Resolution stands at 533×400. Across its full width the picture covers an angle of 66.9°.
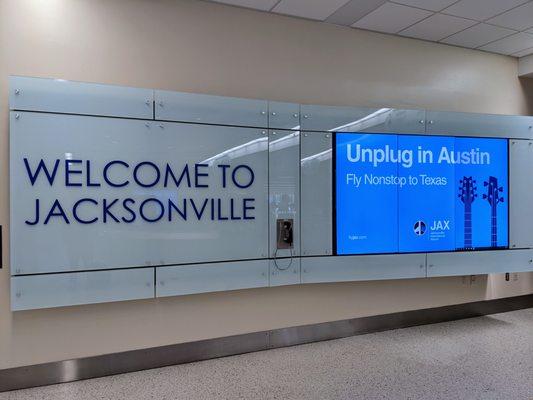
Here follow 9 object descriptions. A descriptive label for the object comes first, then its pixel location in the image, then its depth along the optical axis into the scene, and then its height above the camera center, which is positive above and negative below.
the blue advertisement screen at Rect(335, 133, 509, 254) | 4.31 +0.07
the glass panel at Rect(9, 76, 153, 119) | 3.22 +0.86
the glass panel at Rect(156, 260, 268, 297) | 3.67 -0.73
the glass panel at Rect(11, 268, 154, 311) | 3.24 -0.74
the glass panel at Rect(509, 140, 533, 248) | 4.98 +0.08
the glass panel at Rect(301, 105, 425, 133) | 4.19 +0.87
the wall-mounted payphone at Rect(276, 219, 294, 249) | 4.07 -0.34
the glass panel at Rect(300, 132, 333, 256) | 4.16 +0.07
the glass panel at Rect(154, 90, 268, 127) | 3.66 +0.86
